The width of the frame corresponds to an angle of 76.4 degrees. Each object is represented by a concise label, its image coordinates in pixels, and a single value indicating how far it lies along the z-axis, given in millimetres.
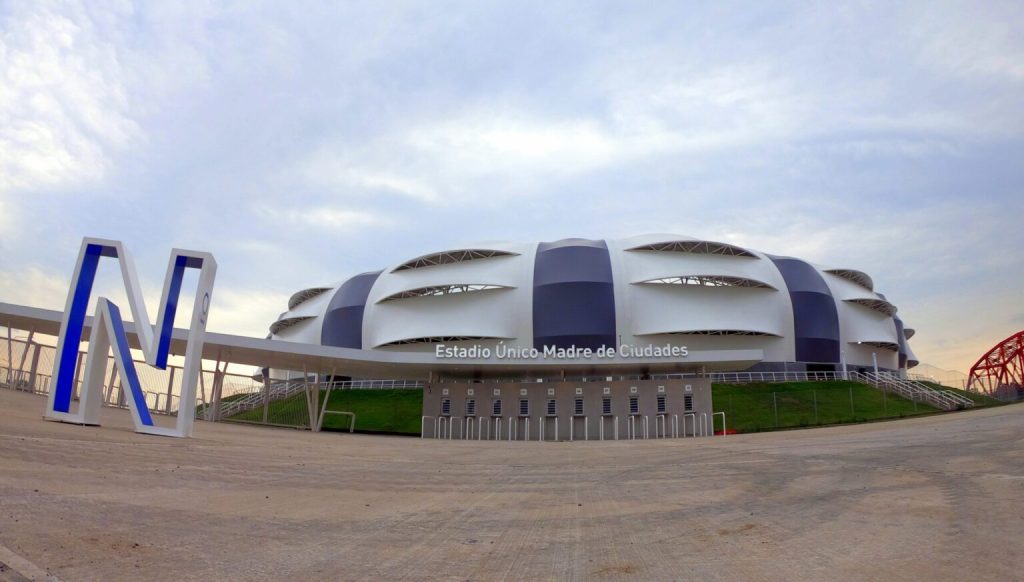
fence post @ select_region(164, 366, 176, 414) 33031
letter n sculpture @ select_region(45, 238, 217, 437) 15844
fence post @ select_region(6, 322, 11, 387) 28634
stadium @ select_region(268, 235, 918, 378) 55469
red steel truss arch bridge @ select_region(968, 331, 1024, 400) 86075
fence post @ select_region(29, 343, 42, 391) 28756
